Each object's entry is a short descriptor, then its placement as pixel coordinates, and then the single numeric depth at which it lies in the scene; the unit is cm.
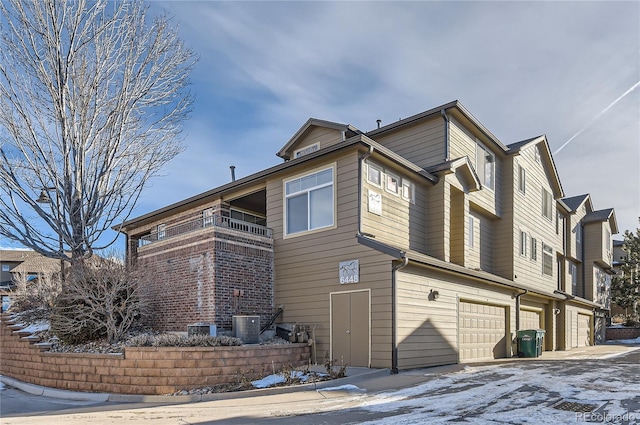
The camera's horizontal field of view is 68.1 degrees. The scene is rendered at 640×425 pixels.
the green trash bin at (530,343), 1667
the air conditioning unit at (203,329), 1186
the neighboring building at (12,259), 4225
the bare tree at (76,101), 1446
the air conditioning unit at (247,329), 1173
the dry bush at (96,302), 1195
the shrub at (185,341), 1032
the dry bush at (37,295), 1491
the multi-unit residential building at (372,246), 1173
